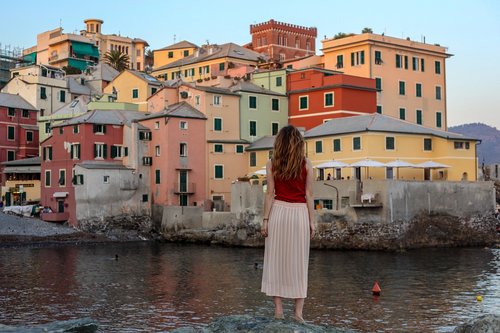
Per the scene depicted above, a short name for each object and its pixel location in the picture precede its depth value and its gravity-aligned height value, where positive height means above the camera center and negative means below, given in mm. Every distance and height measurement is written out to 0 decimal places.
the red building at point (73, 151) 72125 +5286
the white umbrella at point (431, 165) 61734 +2796
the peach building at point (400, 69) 80750 +14902
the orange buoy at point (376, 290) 33719 -4325
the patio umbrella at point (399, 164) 61531 +2922
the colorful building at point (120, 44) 144375 +32223
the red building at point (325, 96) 74938 +11025
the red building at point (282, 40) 127294 +29092
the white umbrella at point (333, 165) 62750 +3008
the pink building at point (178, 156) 71500 +4585
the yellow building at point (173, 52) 122162 +25812
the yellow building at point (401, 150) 63531 +4347
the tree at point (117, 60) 122312 +24613
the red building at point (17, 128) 86000 +9179
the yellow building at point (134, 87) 83688 +13610
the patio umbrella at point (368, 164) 60494 +2905
